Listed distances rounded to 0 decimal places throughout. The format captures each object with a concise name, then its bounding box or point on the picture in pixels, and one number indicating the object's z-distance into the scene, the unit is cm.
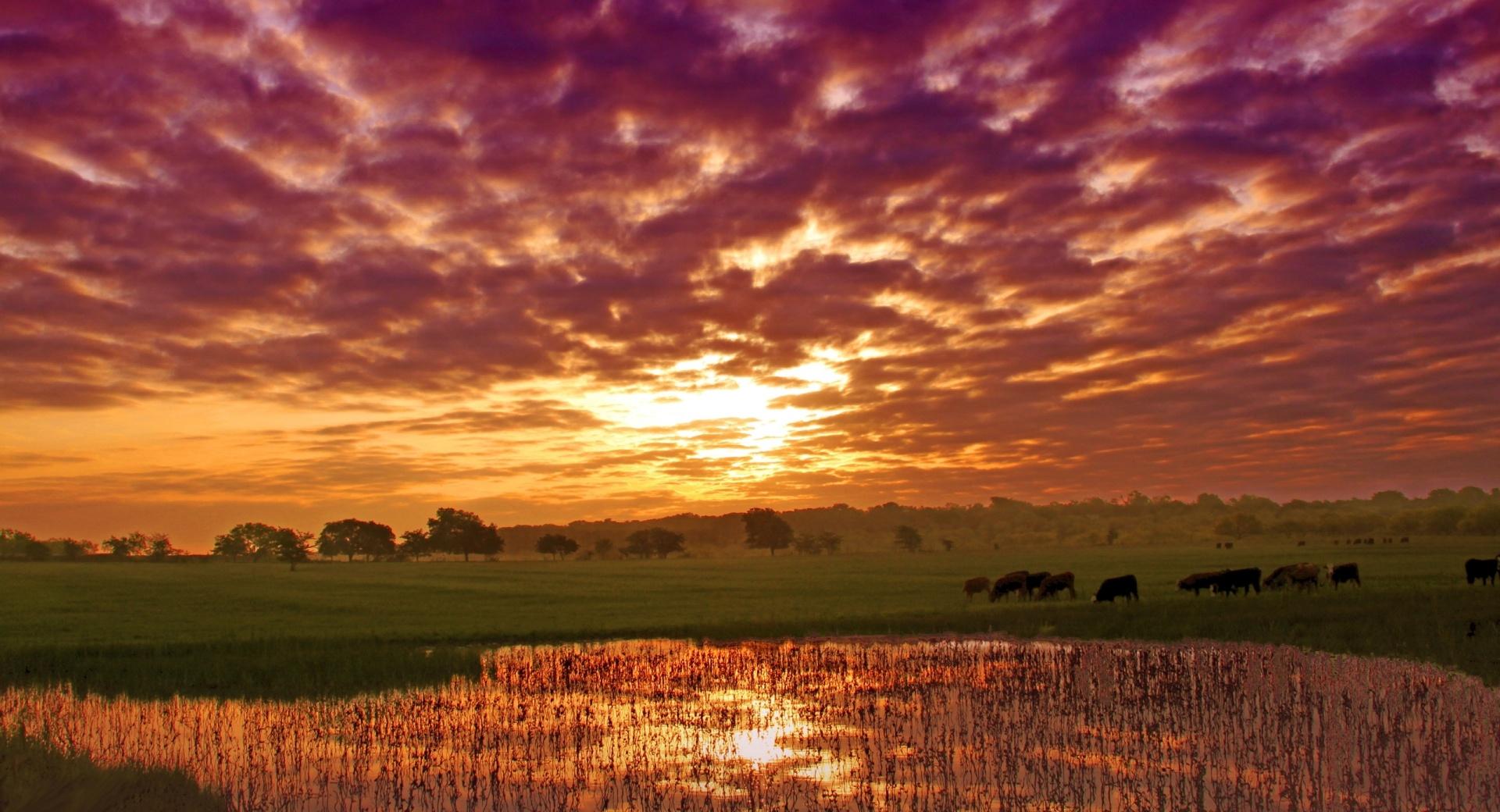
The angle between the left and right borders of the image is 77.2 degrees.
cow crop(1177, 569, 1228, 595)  4534
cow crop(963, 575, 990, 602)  4822
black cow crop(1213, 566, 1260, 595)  4447
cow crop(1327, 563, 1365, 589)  4748
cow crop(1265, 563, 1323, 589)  4706
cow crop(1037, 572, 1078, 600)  4616
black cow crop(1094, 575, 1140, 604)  4184
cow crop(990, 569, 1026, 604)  4688
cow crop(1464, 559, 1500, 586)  4653
